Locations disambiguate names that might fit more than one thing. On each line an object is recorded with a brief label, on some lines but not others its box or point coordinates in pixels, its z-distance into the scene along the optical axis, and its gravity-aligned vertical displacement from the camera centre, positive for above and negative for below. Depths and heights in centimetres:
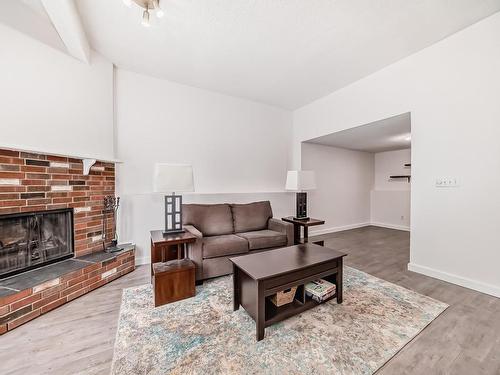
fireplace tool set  270 -40
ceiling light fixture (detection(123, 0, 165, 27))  184 +161
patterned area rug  129 -111
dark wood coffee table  152 -76
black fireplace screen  192 -55
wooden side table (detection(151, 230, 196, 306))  196 -86
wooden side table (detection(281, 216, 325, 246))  310 -59
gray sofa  243 -69
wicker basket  171 -94
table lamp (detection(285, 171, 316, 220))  321 -1
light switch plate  239 +2
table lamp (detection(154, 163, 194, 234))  229 +5
